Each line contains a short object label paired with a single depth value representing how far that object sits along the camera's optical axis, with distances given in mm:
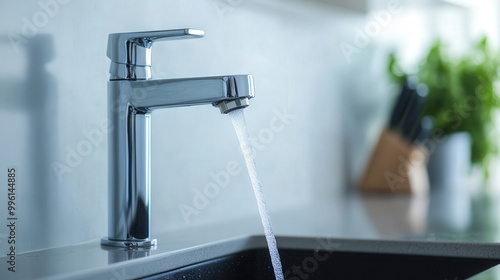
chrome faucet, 1158
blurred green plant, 2004
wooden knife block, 1850
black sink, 1222
